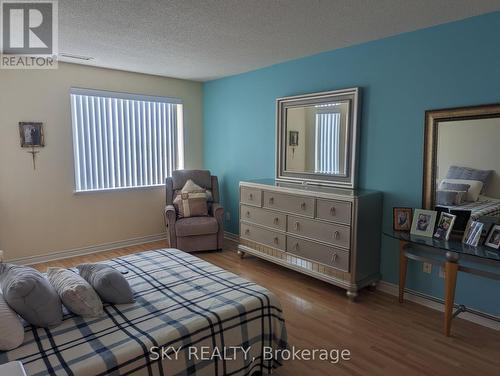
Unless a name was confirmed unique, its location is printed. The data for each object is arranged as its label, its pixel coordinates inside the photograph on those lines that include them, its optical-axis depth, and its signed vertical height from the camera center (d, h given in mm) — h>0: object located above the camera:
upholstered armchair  4293 -867
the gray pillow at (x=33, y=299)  1605 -672
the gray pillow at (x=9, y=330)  1469 -755
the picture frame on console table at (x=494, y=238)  2441 -575
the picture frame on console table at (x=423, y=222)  2824 -533
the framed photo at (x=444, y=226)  2697 -536
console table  2395 -801
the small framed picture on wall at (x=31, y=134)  3838 +278
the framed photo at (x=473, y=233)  2523 -558
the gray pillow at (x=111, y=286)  1871 -706
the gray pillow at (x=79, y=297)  1749 -717
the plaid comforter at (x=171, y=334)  1453 -832
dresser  3088 -710
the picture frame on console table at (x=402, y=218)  2973 -522
